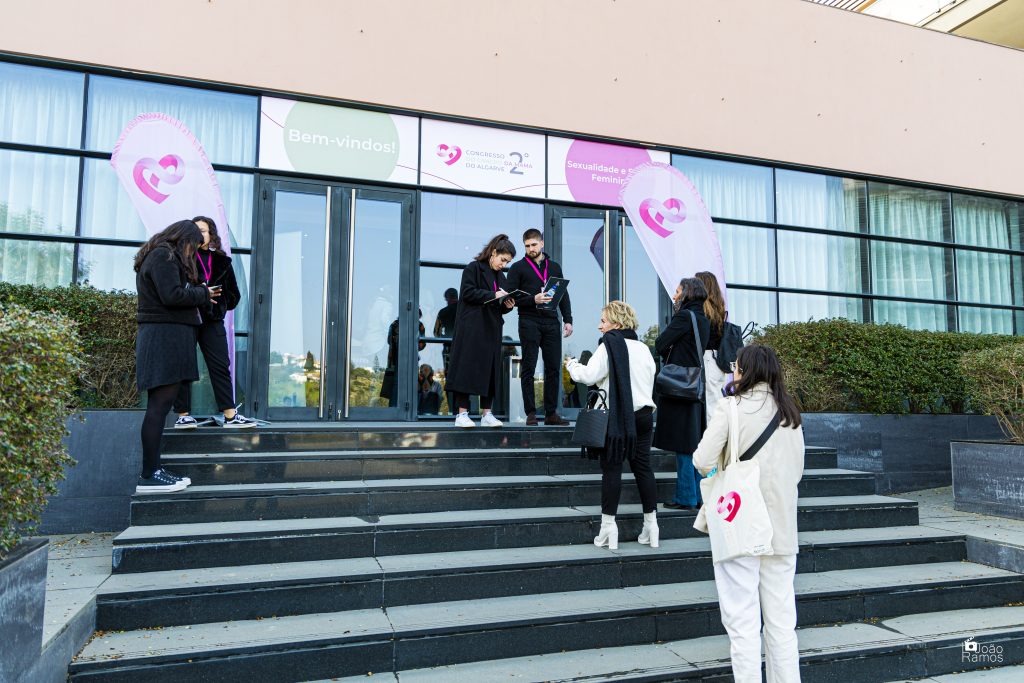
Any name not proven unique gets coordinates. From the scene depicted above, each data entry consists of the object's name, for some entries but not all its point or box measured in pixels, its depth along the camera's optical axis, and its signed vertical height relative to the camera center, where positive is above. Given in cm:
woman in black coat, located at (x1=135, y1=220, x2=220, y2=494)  534 +60
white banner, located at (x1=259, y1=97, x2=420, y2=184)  862 +328
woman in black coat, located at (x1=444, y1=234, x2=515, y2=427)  714 +75
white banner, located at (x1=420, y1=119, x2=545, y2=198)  928 +330
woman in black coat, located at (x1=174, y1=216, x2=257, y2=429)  635 +65
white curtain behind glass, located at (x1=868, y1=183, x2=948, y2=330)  1190 +260
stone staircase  406 -117
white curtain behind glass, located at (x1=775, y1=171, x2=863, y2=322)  1132 +261
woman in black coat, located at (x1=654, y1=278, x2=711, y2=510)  593 -5
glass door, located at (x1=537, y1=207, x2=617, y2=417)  974 +195
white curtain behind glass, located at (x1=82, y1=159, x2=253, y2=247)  809 +225
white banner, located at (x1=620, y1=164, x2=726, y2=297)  912 +244
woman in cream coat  369 -70
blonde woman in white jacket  529 +2
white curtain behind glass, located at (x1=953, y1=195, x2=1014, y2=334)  1255 +258
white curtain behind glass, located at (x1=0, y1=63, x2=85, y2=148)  788 +333
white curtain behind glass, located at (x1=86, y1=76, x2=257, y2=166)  818 +345
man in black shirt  747 +86
